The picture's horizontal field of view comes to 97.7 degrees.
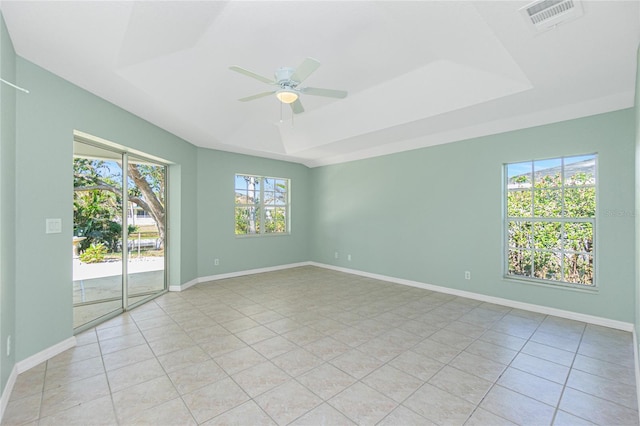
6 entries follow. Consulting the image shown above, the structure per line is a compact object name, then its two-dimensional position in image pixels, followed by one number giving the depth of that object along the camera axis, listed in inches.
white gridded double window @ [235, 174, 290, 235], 241.3
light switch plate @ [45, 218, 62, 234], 102.7
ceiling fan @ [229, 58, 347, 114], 93.0
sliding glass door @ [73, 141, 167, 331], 129.6
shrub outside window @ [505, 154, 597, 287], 142.4
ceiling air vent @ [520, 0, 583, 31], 74.2
